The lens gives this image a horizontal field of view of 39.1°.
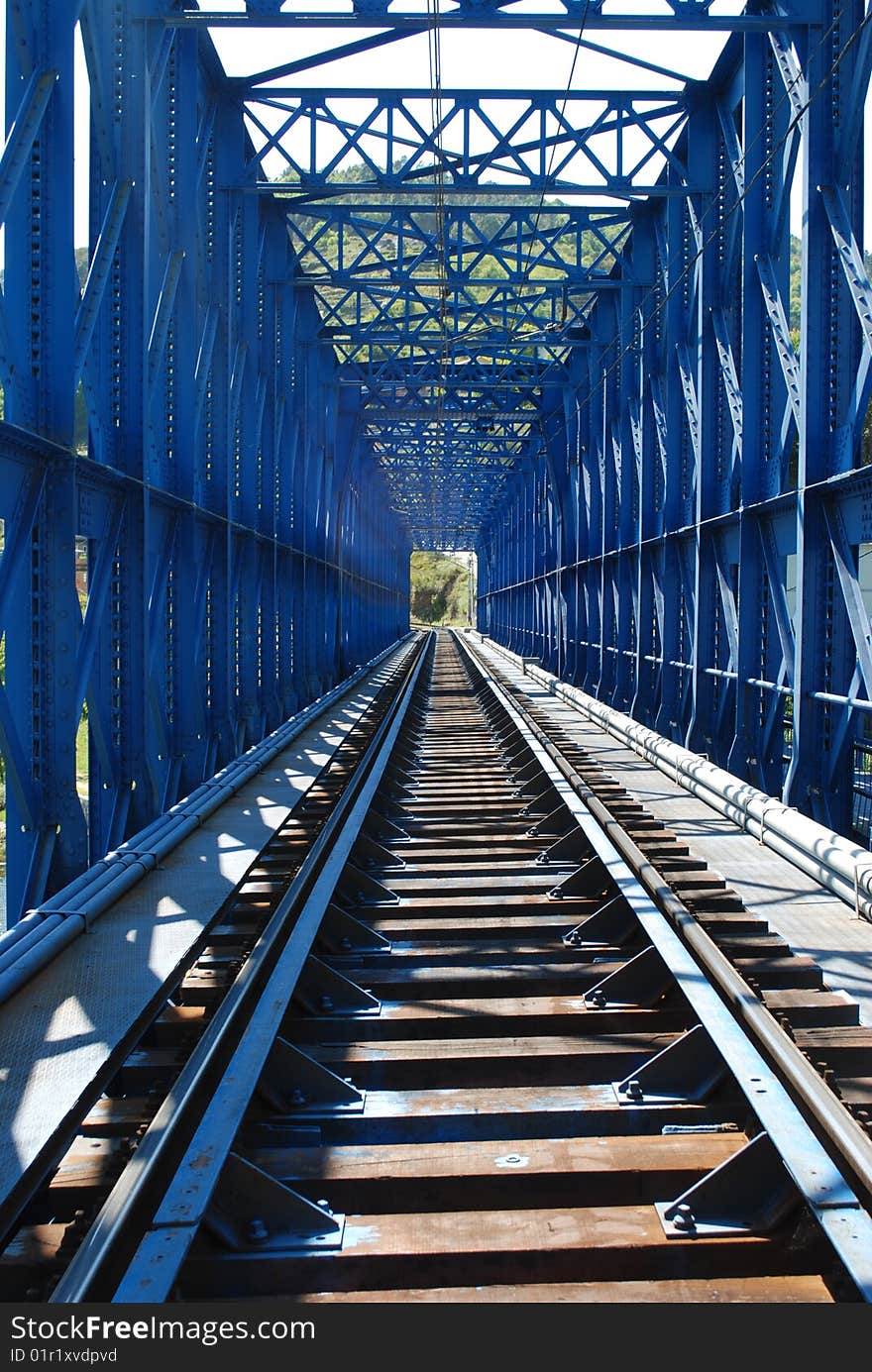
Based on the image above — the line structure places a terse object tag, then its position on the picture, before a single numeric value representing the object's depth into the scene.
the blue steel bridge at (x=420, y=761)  3.43
